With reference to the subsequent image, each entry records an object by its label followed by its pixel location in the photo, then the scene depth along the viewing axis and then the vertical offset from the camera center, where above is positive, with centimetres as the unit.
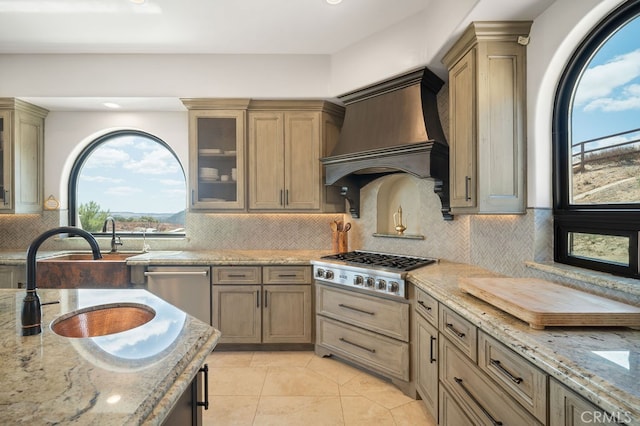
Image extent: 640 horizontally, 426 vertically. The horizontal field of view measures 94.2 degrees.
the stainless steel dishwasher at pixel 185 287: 294 -73
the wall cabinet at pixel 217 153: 323 +66
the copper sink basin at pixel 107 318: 130 -47
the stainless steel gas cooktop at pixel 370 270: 229 -48
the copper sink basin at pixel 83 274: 291 -59
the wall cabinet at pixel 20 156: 322 +64
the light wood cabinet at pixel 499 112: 196 +66
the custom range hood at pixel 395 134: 236 +69
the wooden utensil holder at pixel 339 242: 325 -32
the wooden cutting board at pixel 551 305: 117 -40
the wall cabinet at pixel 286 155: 322 +62
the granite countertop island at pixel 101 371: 65 -43
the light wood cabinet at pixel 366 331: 228 -100
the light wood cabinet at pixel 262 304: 295 -91
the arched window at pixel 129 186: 379 +35
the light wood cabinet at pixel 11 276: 295 -62
